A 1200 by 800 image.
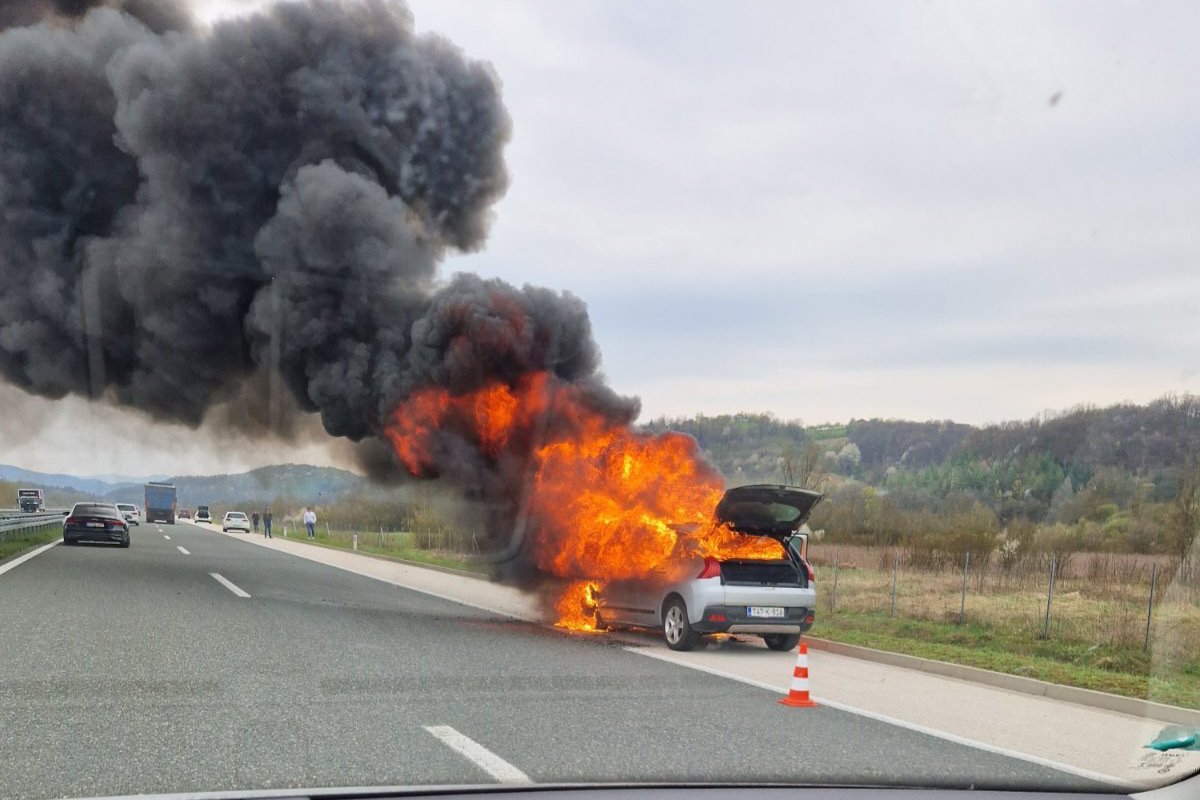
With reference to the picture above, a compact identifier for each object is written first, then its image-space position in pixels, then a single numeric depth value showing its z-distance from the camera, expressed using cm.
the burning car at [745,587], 1132
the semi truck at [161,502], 7231
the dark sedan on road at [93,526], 2839
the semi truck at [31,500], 5878
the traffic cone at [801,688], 807
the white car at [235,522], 5966
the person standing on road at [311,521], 4734
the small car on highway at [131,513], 5997
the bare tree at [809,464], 2726
